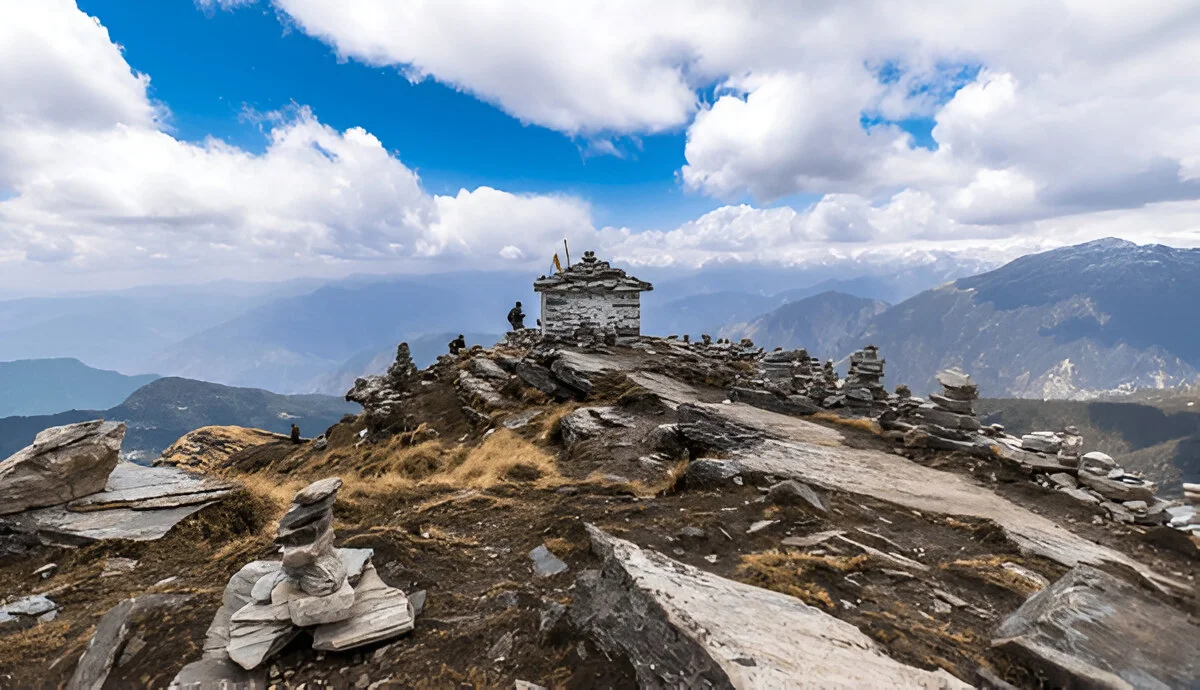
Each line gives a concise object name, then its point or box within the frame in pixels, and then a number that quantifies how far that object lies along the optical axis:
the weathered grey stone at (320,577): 6.83
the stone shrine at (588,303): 32.97
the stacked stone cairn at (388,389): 27.00
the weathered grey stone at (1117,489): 10.95
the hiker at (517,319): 42.03
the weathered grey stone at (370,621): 6.49
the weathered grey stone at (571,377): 23.05
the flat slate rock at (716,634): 5.06
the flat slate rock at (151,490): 12.98
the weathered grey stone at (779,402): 18.89
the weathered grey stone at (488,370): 27.42
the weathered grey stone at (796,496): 10.64
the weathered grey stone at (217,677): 5.97
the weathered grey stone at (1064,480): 12.15
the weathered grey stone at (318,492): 7.17
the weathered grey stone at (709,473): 12.58
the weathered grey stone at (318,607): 6.54
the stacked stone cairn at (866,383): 19.08
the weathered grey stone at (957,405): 16.08
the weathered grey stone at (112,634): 6.28
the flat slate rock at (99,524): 11.44
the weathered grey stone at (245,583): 7.35
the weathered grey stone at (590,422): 17.95
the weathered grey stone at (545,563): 8.80
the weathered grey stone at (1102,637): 5.19
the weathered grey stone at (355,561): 7.78
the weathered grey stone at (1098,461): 12.49
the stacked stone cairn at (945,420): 14.80
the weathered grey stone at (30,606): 8.32
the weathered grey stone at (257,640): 6.20
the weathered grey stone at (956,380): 15.94
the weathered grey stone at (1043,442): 13.40
